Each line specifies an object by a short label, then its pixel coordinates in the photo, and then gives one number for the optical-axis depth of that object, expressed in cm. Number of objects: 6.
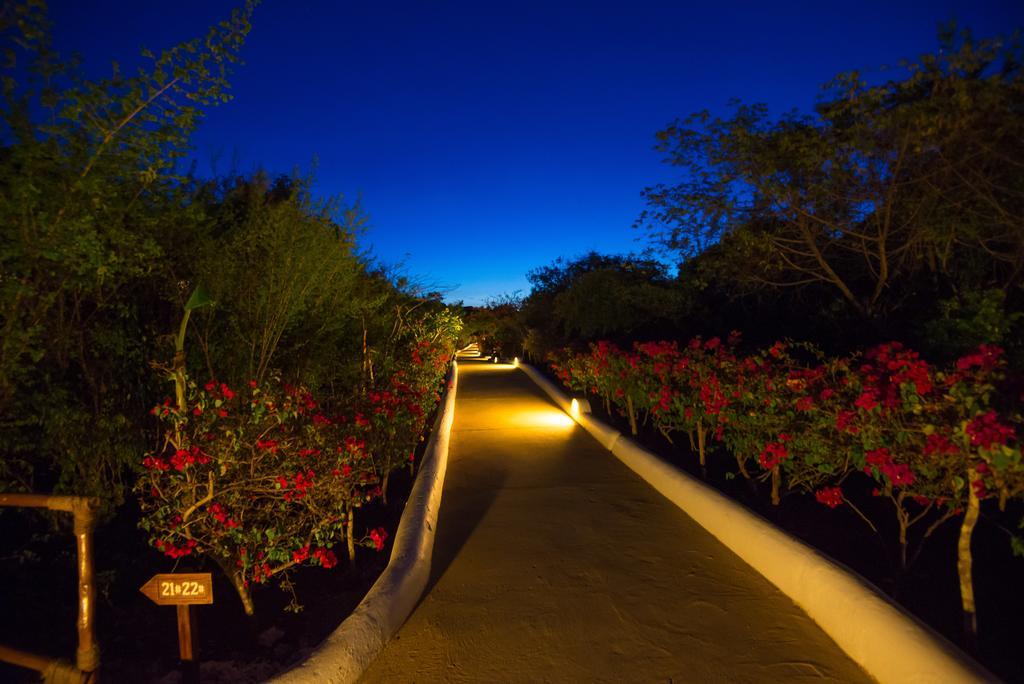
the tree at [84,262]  310
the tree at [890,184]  646
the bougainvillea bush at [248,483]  312
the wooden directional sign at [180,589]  247
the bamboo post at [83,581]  241
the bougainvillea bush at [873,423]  276
